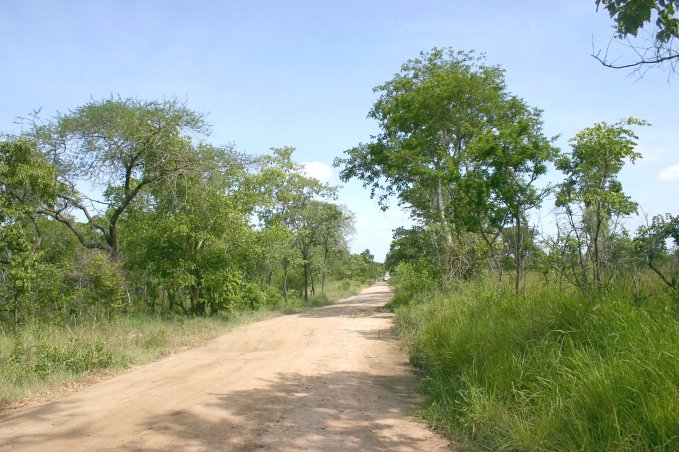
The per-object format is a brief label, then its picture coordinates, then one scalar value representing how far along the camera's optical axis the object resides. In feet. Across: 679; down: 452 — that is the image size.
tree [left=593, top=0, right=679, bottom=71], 15.24
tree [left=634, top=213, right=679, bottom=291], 23.98
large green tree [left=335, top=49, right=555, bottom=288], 33.12
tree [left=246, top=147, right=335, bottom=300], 108.92
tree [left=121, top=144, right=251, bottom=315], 62.85
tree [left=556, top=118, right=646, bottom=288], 25.45
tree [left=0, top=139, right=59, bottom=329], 42.63
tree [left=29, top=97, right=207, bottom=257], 55.93
